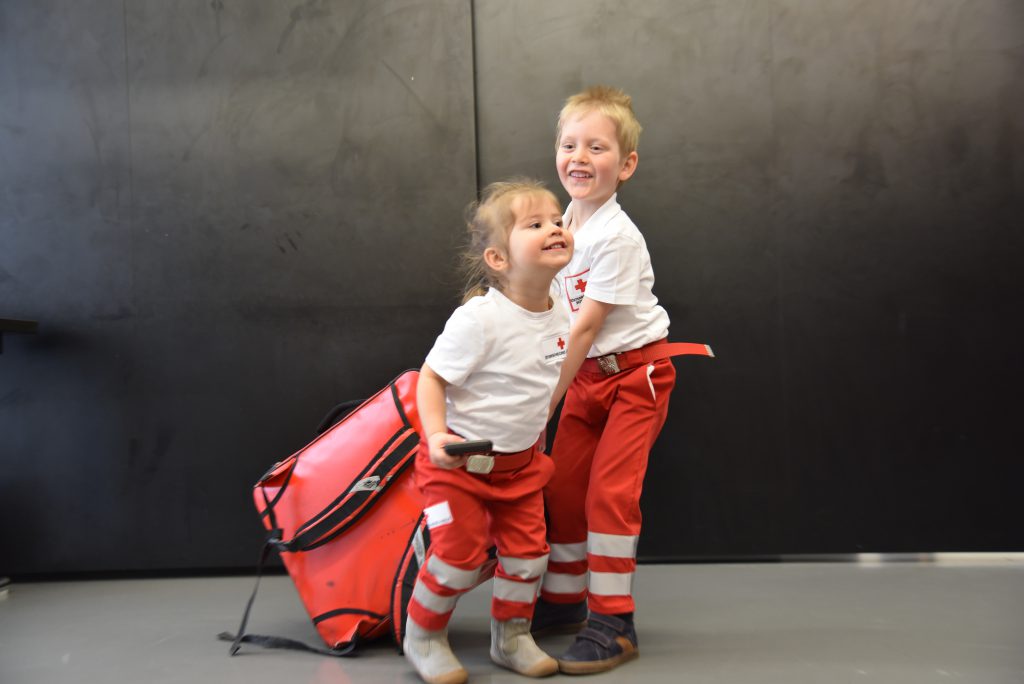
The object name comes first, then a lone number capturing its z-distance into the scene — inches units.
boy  73.5
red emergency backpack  76.8
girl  68.2
